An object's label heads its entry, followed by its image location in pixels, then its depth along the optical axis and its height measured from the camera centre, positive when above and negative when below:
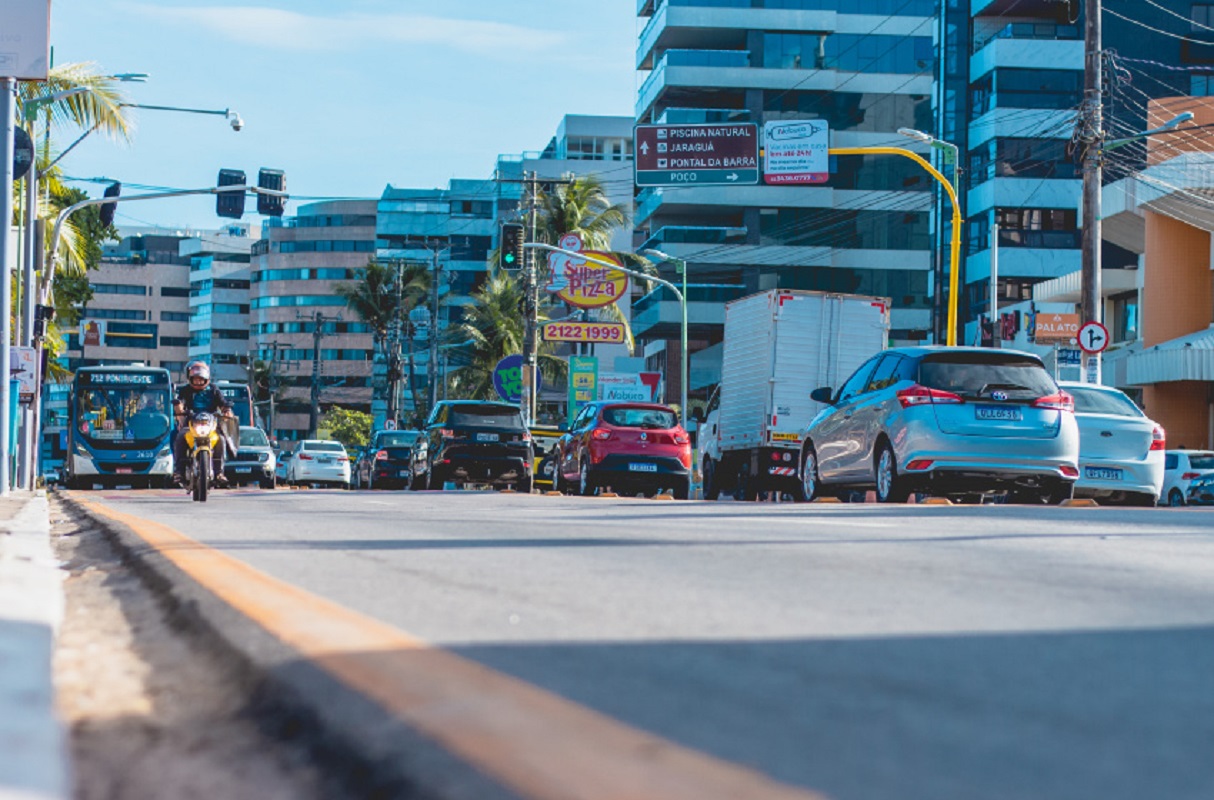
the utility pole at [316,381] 103.31 +1.61
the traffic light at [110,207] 42.91 +5.06
